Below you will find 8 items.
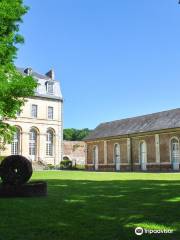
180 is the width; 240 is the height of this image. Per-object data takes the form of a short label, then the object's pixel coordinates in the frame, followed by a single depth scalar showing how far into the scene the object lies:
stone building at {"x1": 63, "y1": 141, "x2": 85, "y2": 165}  42.18
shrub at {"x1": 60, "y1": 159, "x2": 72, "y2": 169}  36.32
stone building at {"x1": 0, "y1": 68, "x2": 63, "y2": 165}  35.08
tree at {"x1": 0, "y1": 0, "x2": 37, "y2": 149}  12.00
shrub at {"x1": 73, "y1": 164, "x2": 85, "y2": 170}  36.71
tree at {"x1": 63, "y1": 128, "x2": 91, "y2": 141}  76.07
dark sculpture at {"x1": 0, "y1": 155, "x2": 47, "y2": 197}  7.94
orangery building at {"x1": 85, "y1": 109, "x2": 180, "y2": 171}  28.00
